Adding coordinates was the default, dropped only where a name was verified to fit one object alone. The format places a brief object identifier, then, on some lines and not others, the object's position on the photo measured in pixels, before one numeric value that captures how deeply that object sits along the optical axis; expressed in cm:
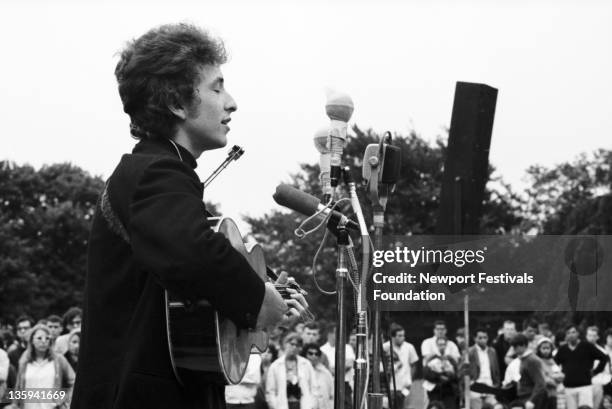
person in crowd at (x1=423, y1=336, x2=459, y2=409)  1234
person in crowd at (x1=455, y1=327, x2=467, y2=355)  1159
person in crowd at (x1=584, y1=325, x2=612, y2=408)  1407
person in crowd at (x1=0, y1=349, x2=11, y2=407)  995
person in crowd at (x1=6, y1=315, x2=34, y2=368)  1137
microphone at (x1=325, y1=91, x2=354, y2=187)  493
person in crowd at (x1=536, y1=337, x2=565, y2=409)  1337
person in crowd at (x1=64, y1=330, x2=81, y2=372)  1066
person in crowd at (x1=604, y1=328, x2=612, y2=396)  1430
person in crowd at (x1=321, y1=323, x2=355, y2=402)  1313
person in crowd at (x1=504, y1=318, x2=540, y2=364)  1448
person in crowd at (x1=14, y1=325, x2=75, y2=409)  979
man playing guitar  262
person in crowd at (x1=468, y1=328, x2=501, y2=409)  1372
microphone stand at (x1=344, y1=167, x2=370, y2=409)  435
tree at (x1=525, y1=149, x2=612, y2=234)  3847
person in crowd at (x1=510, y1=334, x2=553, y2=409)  1297
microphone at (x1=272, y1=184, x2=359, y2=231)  443
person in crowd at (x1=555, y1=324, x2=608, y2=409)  1382
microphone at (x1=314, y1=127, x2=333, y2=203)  466
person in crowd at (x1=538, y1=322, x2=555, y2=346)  1578
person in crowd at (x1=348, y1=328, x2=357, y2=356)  1613
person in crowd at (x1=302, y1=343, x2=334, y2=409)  1270
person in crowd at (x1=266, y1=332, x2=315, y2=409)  1245
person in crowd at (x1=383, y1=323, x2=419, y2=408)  1372
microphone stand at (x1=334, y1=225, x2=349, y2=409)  437
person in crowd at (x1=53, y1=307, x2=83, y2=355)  1101
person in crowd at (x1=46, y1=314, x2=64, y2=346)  1147
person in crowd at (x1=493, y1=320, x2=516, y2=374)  1511
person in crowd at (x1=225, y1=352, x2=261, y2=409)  1173
